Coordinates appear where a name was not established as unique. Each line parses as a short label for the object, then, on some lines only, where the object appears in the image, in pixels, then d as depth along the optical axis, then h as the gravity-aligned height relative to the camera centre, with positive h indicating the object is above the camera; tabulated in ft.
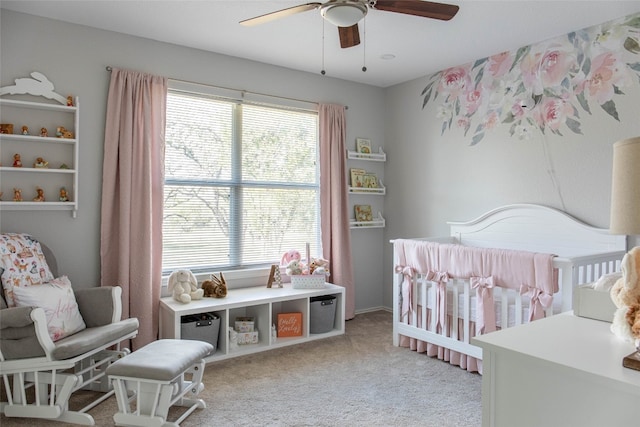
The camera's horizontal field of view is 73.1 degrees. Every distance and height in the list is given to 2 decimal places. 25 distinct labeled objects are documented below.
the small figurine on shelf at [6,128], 8.89 +1.62
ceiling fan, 6.86 +3.38
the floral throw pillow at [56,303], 7.63 -1.75
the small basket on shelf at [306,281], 12.01 -2.06
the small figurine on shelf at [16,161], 9.02 +0.95
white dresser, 3.36 -1.46
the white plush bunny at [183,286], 10.34 -1.93
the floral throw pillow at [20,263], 7.88 -1.09
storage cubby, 10.01 -2.68
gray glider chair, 7.04 -2.56
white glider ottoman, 6.77 -2.77
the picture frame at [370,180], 14.69 +0.94
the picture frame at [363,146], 14.56 +2.11
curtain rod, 10.17 +3.28
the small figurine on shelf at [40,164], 9.27 +0.93
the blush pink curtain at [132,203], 10.02 +0.09
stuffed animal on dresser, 3.67 -0.79
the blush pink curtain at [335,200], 13.55 +0.24
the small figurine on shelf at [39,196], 9.28 +0.22
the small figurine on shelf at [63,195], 9.55 +0.26
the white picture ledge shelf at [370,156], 14.21 +1.73
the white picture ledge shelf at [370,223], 14.35 -0.54
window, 11.29 +0.69
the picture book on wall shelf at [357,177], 14.38 +1.01
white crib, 8.46 -1.44
